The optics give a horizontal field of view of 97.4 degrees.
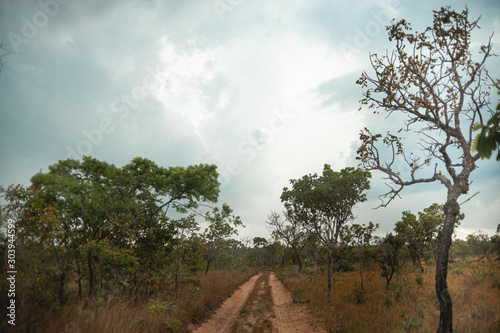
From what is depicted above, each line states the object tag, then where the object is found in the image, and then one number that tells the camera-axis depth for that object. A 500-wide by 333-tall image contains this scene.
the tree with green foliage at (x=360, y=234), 13.15
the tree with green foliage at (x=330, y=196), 13.04
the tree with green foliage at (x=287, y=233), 32.70
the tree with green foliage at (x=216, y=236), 24.82
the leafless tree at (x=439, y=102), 5.72
